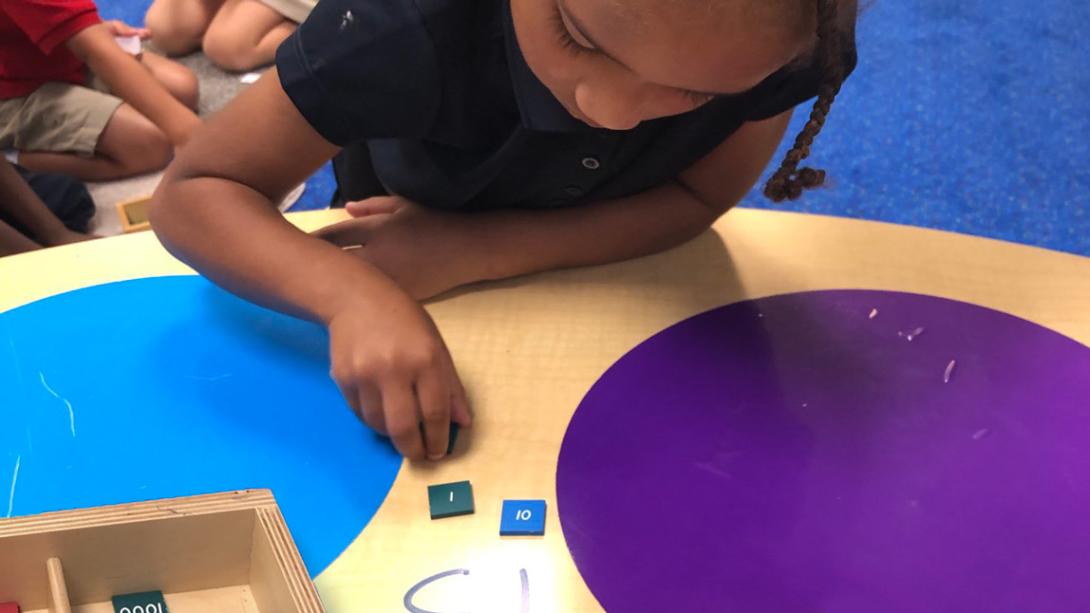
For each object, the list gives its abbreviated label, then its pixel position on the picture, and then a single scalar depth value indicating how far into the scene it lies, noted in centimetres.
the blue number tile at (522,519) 48
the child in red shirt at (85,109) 138
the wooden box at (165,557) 41
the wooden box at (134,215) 103
